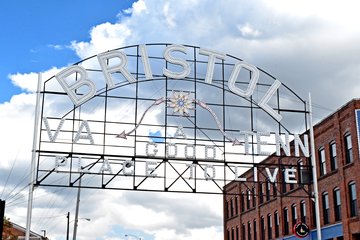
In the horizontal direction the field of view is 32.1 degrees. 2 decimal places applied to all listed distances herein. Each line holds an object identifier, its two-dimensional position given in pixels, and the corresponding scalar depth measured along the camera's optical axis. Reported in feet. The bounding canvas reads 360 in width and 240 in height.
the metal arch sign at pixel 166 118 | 92.43
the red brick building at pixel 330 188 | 119.34
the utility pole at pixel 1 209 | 63.62
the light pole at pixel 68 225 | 179.83
